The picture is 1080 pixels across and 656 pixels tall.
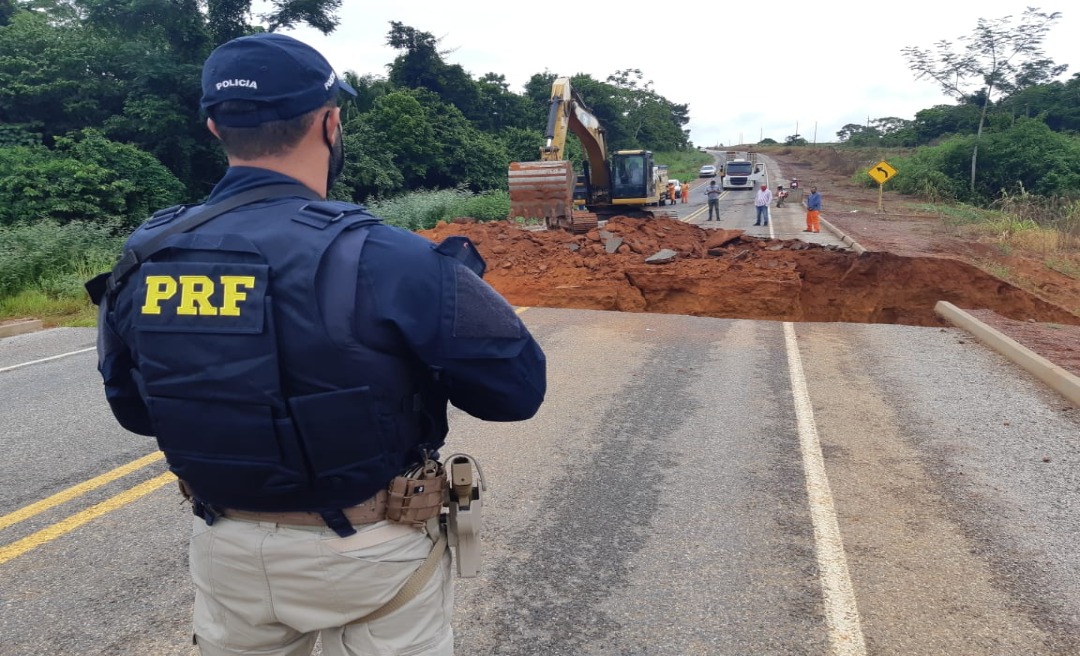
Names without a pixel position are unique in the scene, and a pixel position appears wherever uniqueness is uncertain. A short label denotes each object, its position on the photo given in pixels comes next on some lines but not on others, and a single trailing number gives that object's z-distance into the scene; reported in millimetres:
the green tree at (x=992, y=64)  30219
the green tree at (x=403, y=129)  34562
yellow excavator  19156
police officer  1468
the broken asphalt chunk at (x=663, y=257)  14517
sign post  27750
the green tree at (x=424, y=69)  42250
